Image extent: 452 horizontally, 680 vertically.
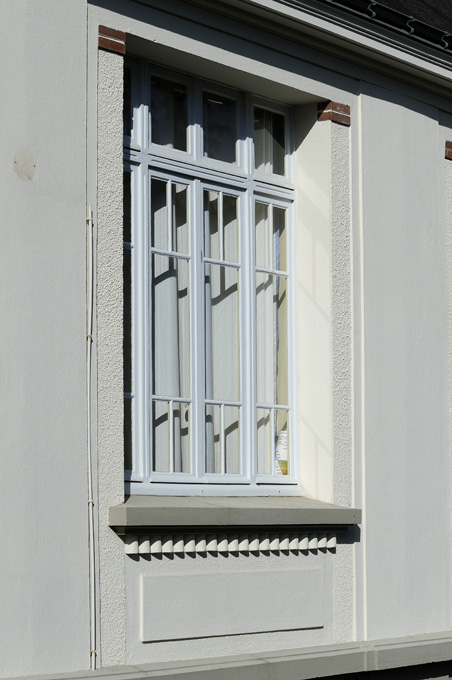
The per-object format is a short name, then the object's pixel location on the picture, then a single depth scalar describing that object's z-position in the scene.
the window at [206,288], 16.09
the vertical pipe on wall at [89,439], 14.17
